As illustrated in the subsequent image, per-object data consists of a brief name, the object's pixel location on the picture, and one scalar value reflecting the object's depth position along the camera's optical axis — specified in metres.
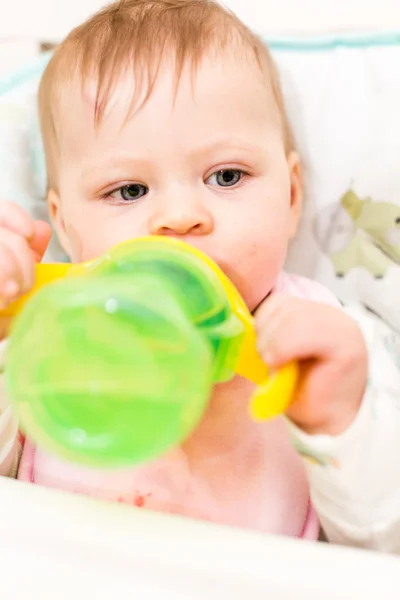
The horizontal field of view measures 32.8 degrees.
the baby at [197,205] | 0.52
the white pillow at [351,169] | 0.78
